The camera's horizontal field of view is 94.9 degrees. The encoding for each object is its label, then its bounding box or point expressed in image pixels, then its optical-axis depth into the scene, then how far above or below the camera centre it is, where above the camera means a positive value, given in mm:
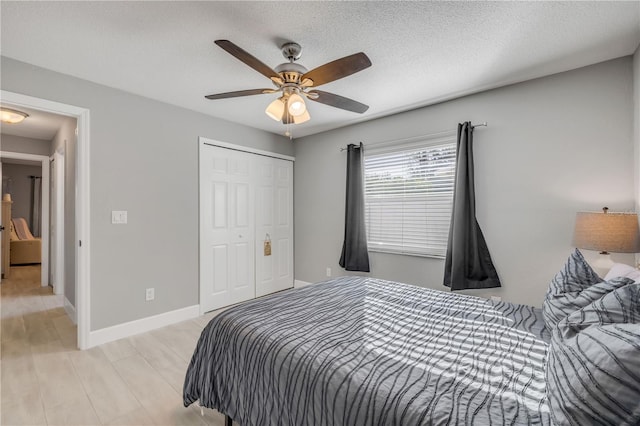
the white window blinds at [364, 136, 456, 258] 3178 +176
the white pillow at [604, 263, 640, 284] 1447 -321
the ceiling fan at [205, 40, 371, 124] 1674 +845
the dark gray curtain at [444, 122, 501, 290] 2830 -247
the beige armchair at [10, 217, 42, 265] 6141 -771
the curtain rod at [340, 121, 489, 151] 2871 +830
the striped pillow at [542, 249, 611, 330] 1287 -375
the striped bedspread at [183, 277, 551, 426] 966 -609
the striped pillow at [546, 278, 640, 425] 716 -441
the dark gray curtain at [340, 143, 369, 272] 3736 -112
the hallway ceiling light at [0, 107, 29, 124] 3171 +1047
